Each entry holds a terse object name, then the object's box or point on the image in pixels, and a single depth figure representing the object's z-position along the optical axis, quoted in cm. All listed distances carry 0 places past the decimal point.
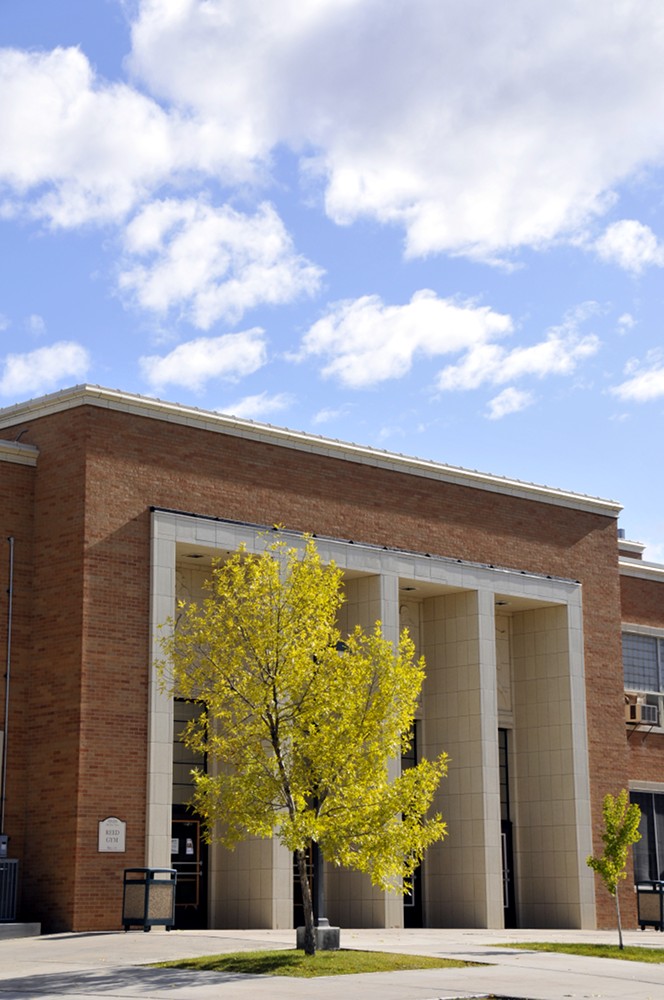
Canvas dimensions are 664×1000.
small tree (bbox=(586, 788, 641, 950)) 2556
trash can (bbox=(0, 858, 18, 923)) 2700
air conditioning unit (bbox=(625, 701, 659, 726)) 3897
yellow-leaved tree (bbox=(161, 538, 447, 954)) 2223
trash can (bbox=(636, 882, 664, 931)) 3388
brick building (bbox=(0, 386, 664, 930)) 2791
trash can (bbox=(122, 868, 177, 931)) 2614
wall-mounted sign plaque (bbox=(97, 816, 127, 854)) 2727
